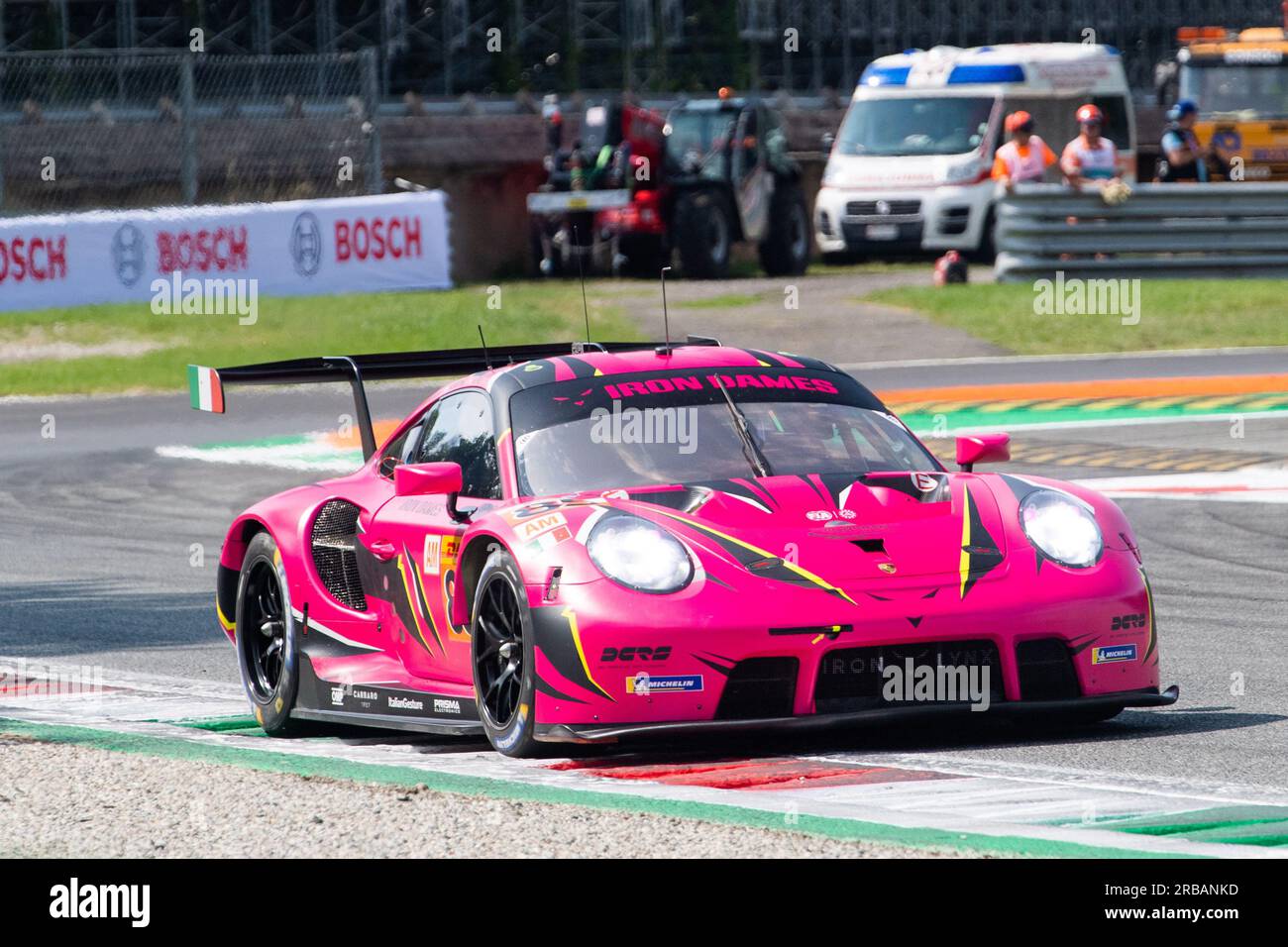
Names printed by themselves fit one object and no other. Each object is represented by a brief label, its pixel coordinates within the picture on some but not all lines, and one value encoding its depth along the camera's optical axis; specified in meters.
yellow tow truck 33.19
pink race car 6.35
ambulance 29.39
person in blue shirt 26.02
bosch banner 23.89
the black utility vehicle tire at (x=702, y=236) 29.48
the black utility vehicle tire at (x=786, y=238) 30.61
